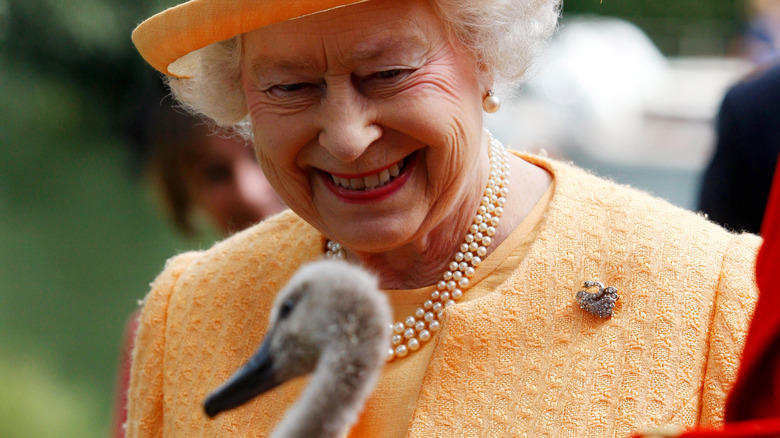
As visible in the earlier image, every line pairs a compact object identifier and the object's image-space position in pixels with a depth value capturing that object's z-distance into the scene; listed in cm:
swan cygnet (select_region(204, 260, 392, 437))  119
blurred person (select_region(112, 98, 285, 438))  371
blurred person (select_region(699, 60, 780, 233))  314
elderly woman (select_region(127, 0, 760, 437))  175
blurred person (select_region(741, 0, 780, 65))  688
